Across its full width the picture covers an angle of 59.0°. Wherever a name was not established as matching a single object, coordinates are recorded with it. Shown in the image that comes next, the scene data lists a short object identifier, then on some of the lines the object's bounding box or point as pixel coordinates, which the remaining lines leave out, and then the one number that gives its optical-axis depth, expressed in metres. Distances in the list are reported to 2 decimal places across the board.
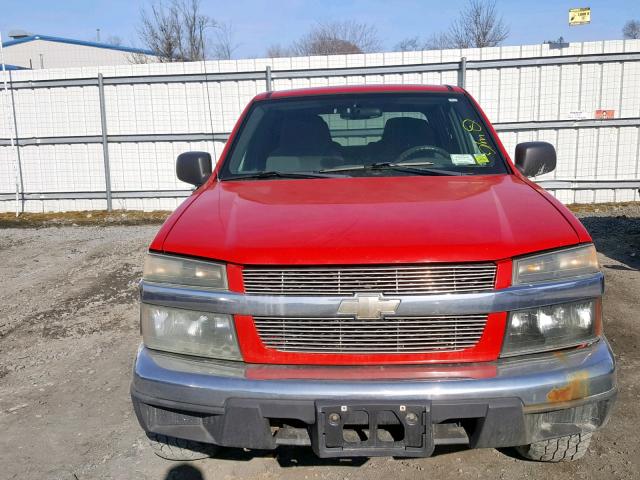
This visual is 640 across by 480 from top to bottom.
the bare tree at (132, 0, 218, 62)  17.61
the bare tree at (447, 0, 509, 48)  20.89
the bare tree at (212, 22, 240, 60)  21.91
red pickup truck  2.10
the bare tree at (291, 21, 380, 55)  30.65
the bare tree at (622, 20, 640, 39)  57.72
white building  33.94
